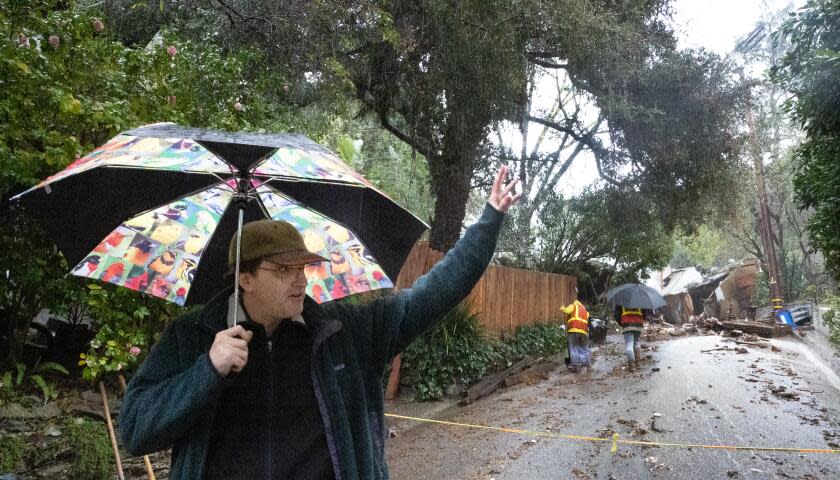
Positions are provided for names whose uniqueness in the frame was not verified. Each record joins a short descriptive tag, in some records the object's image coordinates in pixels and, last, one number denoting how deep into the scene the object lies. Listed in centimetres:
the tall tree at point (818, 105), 531
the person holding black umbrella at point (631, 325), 1420
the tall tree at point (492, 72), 877
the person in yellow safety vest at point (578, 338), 1360
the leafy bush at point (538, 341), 1443
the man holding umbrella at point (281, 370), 181
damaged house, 3594
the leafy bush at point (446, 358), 1095
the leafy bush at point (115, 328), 541
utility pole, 2502
